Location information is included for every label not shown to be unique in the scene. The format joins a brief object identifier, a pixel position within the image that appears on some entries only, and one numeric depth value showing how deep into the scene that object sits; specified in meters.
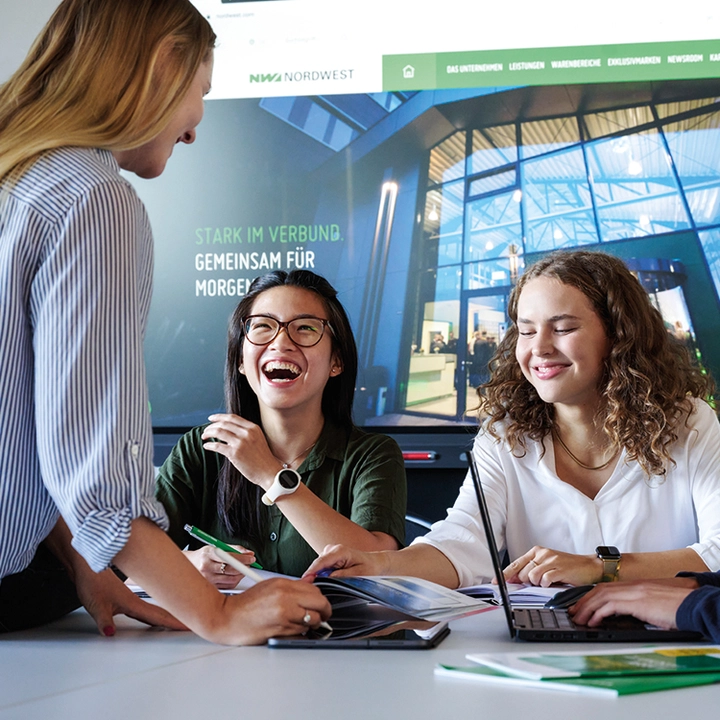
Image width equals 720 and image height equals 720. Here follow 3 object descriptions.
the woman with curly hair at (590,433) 1.88
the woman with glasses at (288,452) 1.92
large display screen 3.16
